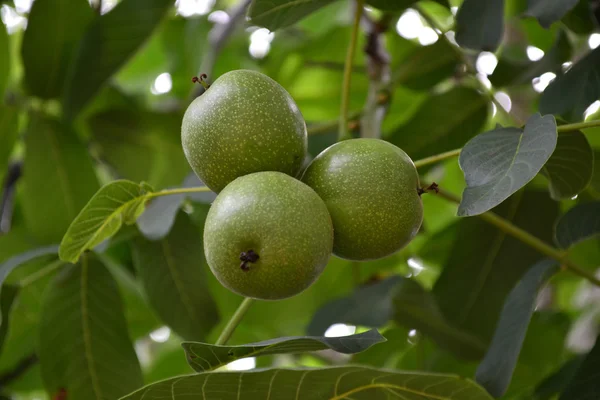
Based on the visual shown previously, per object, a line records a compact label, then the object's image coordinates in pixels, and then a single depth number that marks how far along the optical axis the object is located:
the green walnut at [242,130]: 0.76
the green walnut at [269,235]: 0.74
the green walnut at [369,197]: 0.76
